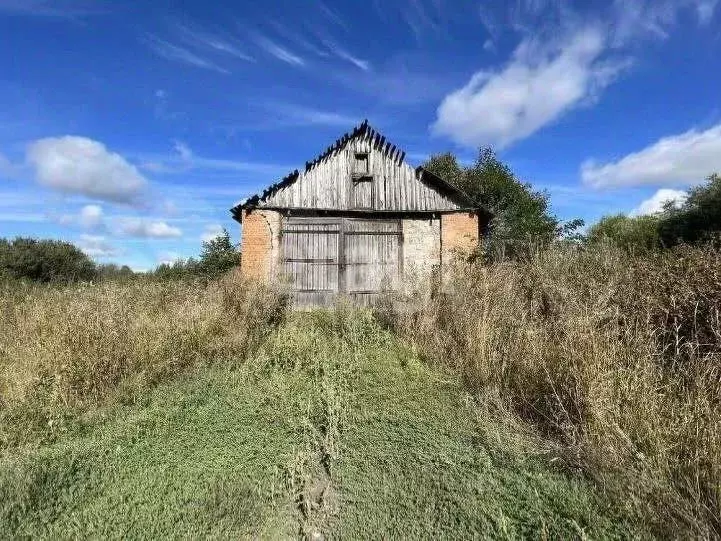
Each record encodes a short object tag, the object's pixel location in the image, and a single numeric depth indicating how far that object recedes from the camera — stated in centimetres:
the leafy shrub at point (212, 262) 1609
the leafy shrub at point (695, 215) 1933
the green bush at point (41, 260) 2023
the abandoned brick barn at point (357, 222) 1156
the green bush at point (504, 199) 1858
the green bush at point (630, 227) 2194
